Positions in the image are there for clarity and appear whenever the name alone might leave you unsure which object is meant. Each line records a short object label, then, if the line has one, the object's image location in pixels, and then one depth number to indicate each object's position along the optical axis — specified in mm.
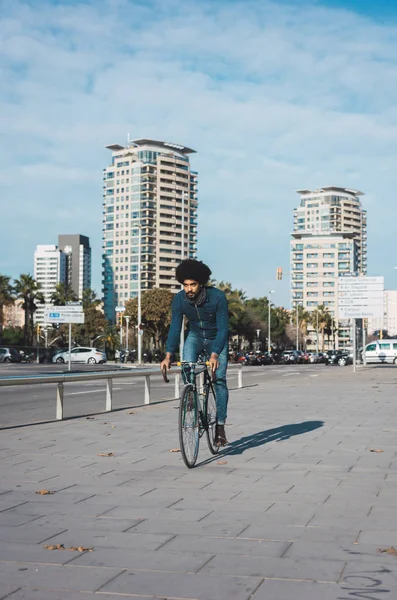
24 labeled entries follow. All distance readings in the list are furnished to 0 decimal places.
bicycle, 6965
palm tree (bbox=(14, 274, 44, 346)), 94000
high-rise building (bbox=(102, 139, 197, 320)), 179250
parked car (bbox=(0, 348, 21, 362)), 59344
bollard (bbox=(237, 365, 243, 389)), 22705
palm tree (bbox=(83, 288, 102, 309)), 114294
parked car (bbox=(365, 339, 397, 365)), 55697
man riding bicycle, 7402
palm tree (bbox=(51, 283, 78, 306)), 107250
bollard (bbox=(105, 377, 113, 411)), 13734
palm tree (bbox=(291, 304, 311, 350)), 164125
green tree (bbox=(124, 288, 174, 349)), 78562
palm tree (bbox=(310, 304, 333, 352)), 162250
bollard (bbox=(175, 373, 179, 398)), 17628
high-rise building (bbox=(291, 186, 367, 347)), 185000
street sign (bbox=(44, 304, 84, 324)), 45781
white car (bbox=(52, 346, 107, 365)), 62500
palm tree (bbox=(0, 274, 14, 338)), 84625
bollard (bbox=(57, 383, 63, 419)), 12008
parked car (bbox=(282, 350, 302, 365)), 81500
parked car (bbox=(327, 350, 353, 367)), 63781
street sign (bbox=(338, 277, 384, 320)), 44000
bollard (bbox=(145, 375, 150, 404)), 15416
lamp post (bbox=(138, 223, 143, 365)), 58062
